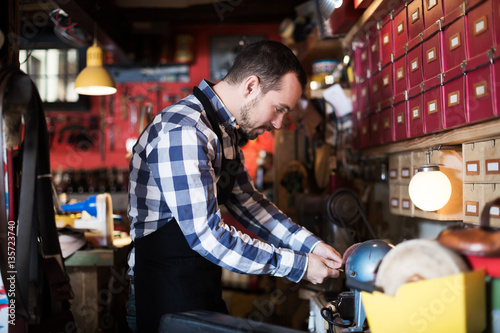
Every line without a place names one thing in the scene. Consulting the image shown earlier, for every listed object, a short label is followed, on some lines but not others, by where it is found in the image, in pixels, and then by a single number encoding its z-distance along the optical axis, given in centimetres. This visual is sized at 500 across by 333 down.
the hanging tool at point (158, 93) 653
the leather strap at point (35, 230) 147
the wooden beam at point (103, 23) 383
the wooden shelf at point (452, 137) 158
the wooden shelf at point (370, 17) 235
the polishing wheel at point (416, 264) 108
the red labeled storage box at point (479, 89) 152
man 154
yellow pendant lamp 379
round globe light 179
